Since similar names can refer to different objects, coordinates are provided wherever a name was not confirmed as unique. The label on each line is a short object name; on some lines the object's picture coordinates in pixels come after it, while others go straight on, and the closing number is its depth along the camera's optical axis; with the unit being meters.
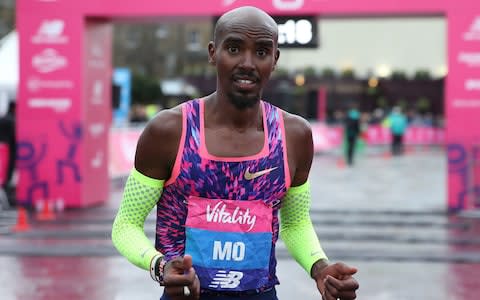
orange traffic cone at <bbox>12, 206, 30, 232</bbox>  10.81
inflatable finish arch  12.07
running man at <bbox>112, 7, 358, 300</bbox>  2.38
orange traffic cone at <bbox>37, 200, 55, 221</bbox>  11.88
